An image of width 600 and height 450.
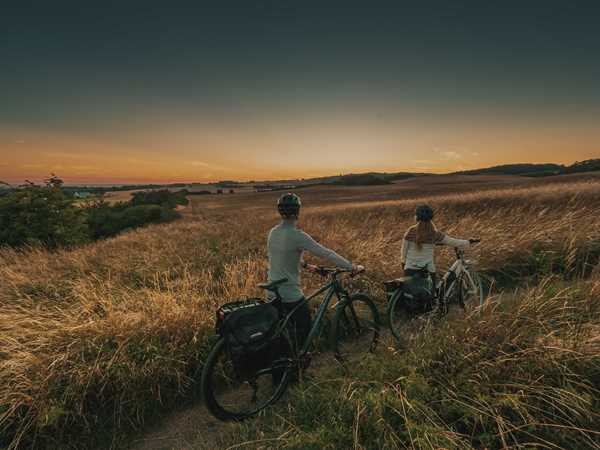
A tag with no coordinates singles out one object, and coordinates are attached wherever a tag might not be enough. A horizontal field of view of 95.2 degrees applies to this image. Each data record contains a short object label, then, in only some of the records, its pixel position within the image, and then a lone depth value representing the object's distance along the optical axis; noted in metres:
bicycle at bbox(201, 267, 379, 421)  3.22
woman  5.27
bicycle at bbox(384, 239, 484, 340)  4.93
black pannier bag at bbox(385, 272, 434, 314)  4.98
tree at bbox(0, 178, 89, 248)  18.05
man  3.56
